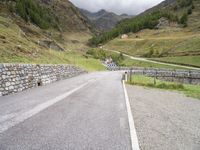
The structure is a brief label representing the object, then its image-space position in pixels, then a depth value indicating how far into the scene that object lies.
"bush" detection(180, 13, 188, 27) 92.84
